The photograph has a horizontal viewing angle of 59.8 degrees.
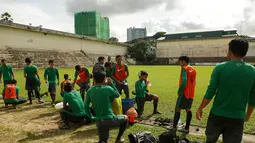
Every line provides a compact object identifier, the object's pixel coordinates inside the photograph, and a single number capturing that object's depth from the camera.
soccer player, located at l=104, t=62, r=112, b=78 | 7.92
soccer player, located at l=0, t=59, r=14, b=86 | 9.27
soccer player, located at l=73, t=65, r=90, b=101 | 8.35
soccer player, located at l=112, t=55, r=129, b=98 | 7.75
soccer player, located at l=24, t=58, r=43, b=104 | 8.72
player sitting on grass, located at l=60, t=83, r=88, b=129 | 5.64
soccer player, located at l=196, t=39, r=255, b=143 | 2.74
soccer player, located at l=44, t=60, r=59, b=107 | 8.66
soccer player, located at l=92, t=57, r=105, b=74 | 7.48
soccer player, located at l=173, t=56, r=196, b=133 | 4.89
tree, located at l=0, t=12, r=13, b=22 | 37.39
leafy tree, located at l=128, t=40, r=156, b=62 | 54.28
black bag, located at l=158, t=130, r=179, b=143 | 3.97
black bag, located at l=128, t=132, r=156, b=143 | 4.21
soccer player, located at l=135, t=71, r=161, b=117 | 6.75
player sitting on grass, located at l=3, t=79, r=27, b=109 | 7.87
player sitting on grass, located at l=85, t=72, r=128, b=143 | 3.92
